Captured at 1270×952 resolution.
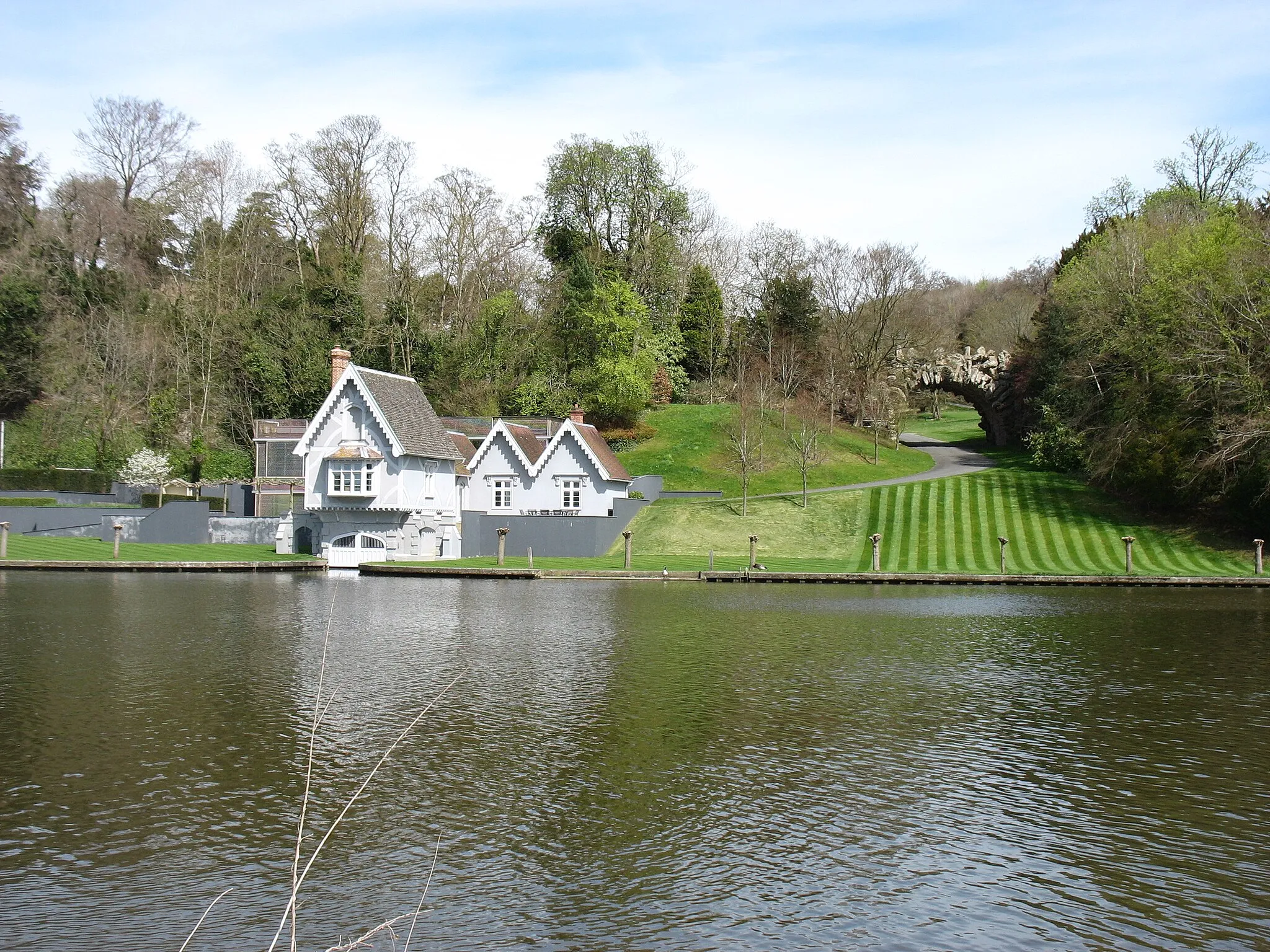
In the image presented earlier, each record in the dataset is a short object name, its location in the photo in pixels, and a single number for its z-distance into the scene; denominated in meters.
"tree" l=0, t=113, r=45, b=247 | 68.00
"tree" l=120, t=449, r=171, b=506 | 64.94
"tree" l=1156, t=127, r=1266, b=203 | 72.89
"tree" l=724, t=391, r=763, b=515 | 68.06
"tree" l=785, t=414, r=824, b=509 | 66.44
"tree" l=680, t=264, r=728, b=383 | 86.12
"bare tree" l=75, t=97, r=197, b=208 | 73.75
